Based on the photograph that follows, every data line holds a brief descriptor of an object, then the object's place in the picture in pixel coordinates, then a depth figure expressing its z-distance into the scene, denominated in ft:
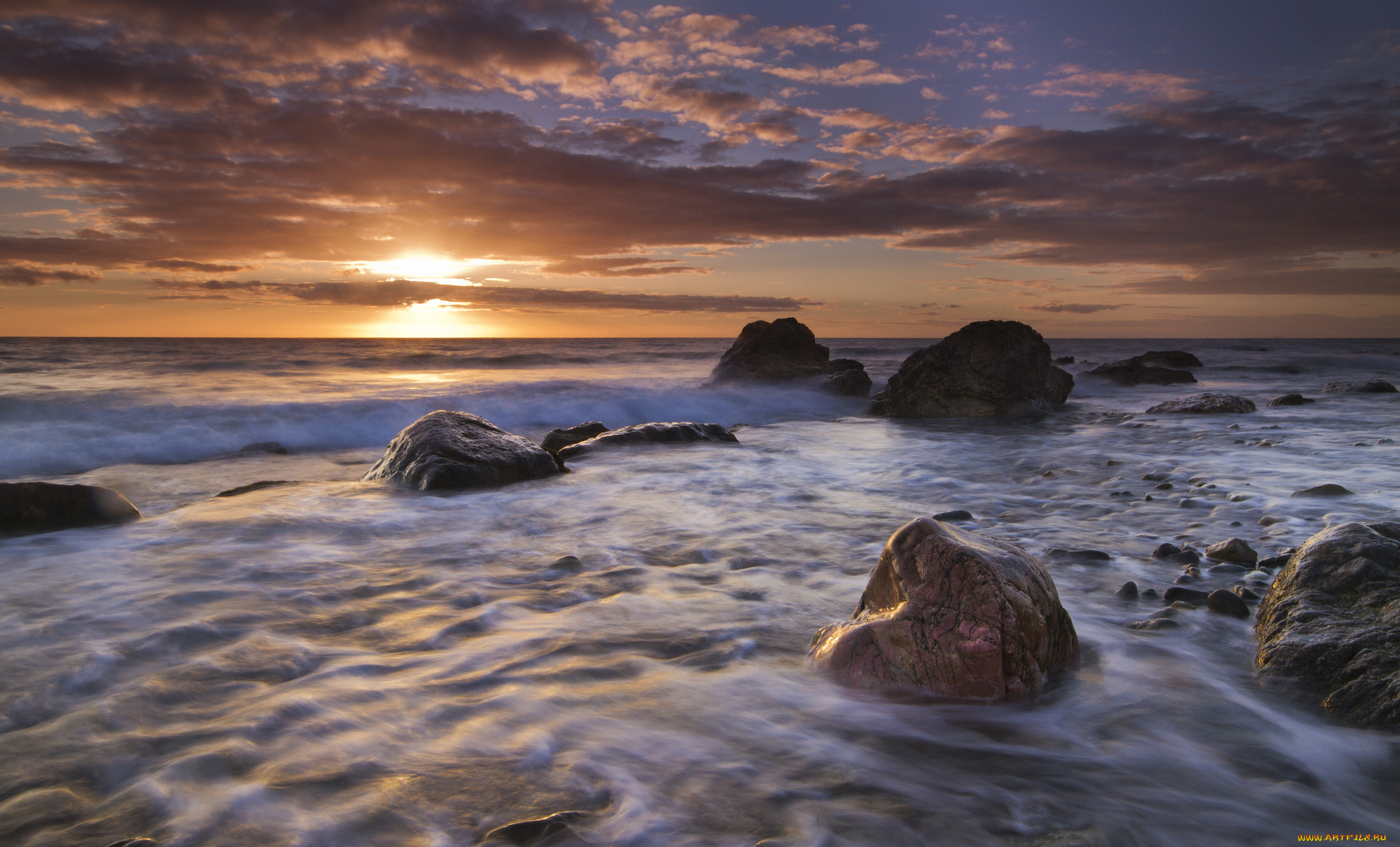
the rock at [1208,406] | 37.24
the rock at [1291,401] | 41.04
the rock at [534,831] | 5.66
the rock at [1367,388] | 46.34
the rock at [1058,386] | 42.70
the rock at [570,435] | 31.04
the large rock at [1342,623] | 7.48
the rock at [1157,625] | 9.82
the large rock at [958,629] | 7.90
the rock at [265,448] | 32.04
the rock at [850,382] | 52.54
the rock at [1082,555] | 12.98
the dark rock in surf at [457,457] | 20.35
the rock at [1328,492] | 16.98
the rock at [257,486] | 19.03
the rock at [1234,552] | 12.43
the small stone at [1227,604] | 10.23
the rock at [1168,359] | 74.28
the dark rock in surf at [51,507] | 14.88
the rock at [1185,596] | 10.81
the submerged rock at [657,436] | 27.53
